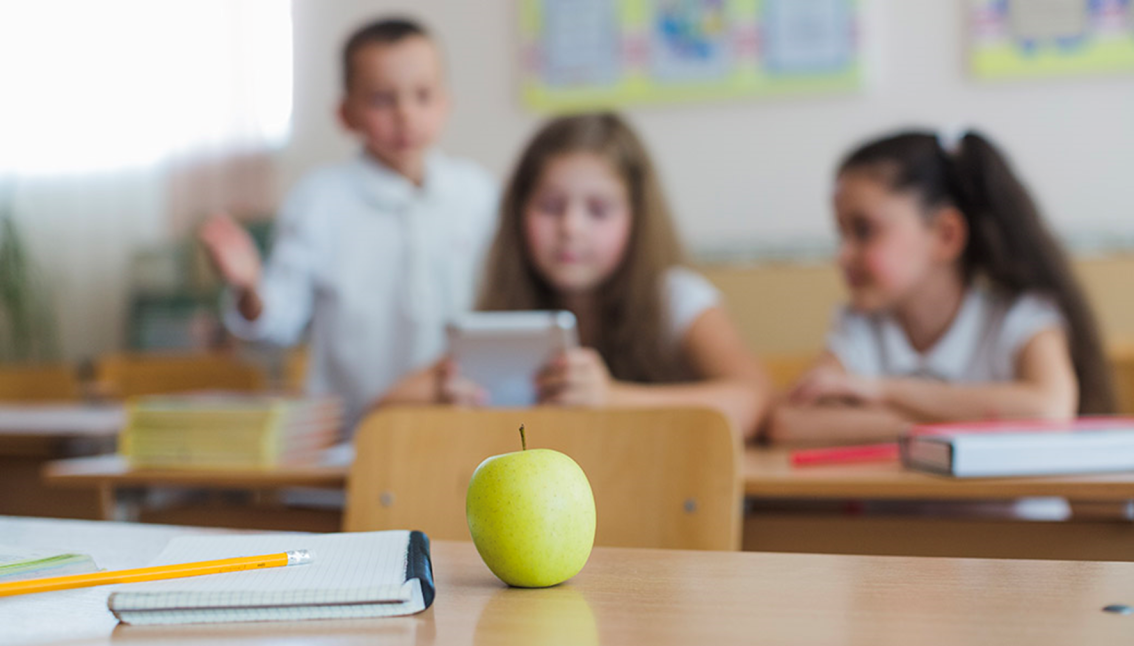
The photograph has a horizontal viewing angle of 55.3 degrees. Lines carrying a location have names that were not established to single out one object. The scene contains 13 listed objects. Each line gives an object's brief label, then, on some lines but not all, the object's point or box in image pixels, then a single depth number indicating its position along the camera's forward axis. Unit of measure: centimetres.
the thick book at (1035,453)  125
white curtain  400
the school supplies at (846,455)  142
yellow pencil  67
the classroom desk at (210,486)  150
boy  233
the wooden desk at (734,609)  55
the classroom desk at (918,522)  121
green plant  420
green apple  67
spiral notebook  61
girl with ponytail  183
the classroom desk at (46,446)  219
